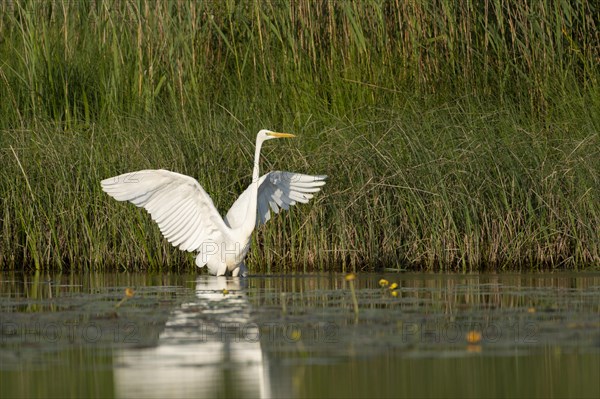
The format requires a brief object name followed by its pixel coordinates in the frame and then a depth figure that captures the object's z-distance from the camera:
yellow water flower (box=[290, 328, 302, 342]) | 12.45
